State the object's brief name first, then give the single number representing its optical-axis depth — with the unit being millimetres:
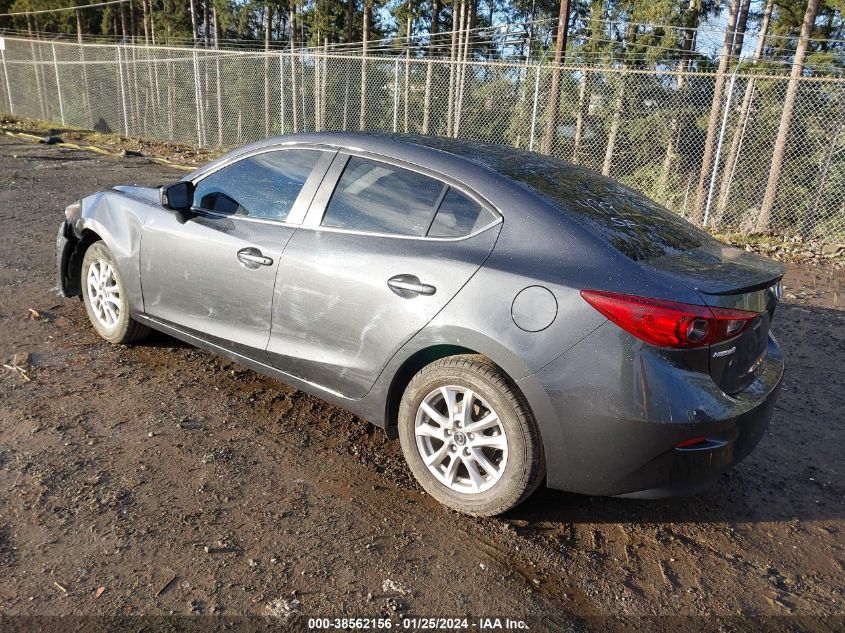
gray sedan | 2465
